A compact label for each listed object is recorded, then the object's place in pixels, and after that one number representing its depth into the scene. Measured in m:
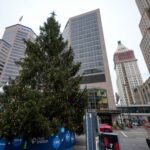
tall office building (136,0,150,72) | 67.05
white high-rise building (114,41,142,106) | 122.50
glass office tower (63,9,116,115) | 39.28
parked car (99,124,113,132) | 16.03
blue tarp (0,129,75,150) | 6.94
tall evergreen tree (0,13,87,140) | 5.89
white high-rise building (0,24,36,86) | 95.50
